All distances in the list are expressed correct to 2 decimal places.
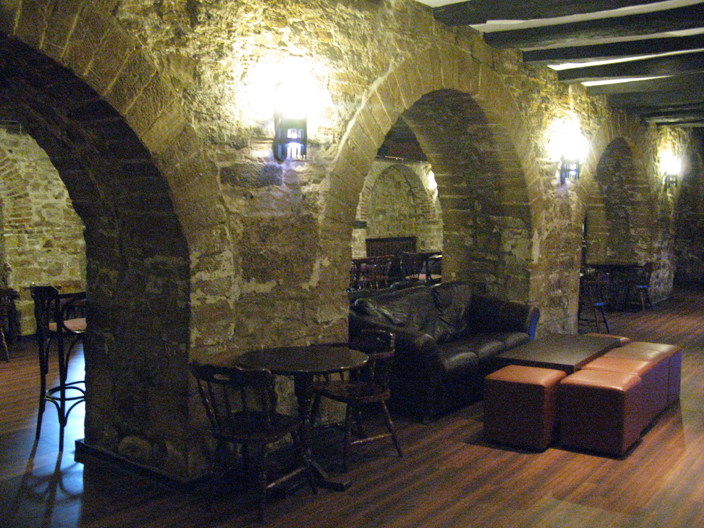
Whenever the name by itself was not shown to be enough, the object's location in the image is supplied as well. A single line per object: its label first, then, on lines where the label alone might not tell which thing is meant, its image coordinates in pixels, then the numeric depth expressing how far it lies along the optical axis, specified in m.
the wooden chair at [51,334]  4.12
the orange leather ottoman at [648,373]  4.36
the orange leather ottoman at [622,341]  5.33
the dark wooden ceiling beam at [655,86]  7.06
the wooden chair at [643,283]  9.64
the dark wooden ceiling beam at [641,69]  6.18
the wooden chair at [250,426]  3.09
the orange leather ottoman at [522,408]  4.07
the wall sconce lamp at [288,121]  3.75
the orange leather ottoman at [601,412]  3.94
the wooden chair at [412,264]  10.63
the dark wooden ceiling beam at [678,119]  9.44
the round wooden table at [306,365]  3.34
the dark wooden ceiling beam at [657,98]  7.87
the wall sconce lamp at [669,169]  10.93
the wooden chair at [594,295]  7.86
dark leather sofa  4.68
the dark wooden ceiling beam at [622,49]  5.62
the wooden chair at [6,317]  6.48
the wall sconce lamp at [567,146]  6.92
